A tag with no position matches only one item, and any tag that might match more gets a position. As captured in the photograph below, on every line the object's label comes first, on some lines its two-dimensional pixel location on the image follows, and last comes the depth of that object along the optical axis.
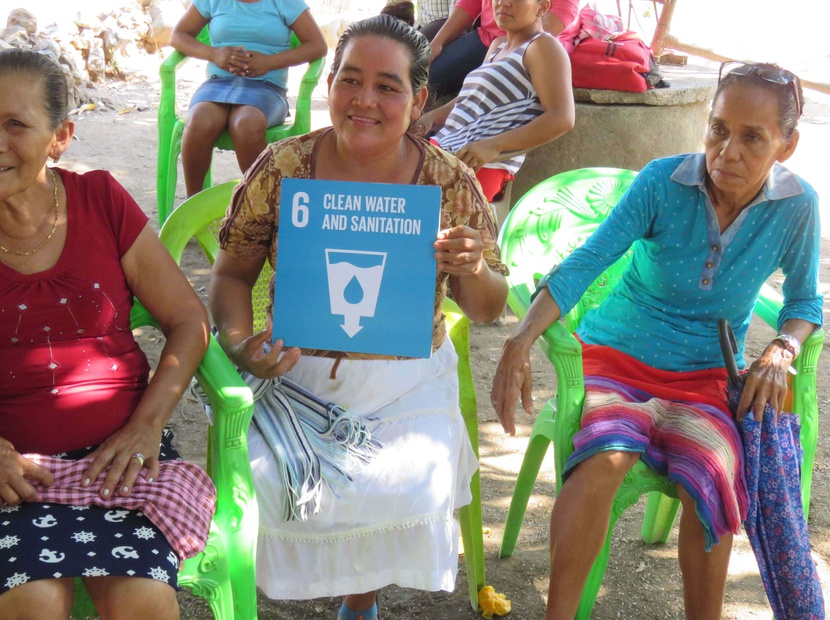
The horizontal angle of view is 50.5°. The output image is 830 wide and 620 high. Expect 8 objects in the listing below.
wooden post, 8.40
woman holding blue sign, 2.12
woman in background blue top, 4.96
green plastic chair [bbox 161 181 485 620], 2.62
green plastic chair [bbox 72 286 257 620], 1.96
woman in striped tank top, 3.80
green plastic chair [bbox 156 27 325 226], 5.15
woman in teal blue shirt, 2.32
